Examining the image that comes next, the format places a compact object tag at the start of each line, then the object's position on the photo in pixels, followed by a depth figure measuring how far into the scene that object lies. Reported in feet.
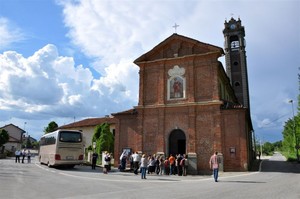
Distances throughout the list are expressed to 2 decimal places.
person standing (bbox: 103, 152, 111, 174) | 68.39
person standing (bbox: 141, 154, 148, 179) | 58.13
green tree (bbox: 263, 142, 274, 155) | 387.55
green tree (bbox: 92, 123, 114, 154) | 119.96
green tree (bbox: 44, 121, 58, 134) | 202.42
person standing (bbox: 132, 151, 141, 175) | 69.87
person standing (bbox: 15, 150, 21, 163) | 106.11
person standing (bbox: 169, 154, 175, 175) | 70.69
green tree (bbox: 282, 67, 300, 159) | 120.71
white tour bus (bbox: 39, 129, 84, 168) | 74.84
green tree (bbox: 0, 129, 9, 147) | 162.40
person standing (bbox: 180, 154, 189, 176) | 69.00
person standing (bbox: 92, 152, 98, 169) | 81.76
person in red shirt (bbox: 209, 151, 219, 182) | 52.22
